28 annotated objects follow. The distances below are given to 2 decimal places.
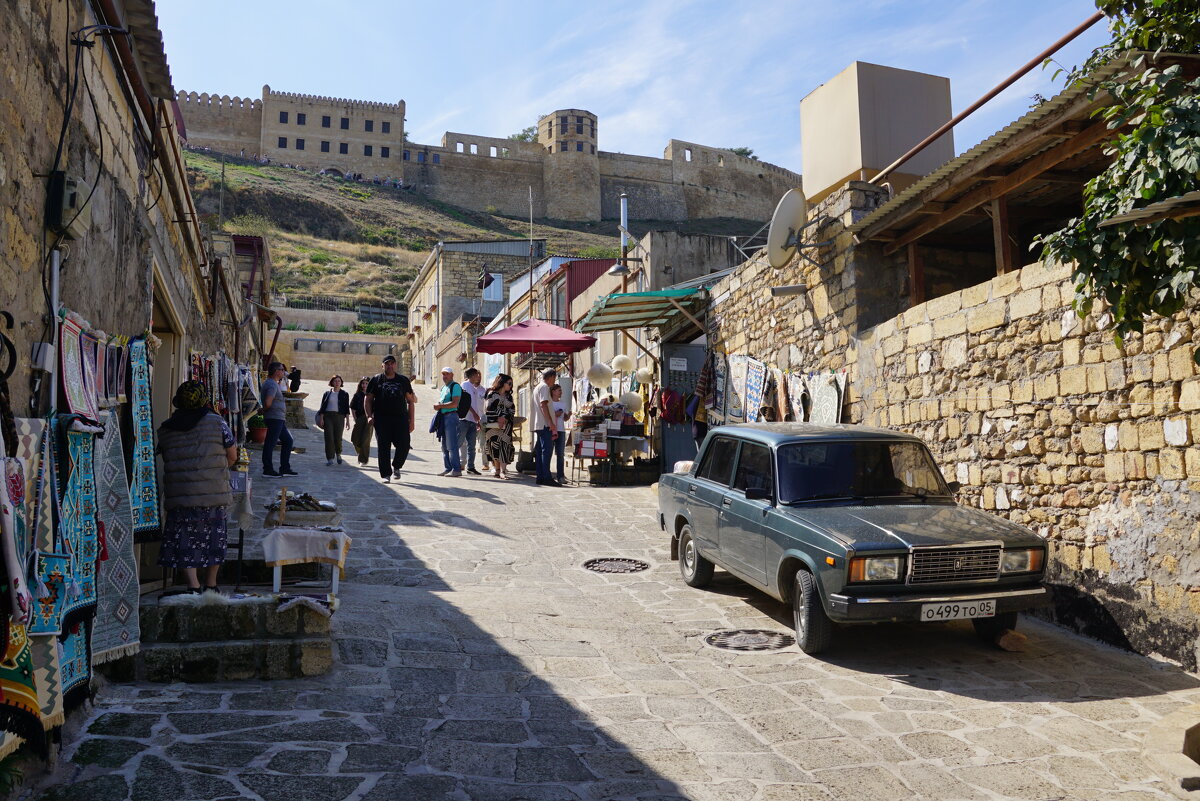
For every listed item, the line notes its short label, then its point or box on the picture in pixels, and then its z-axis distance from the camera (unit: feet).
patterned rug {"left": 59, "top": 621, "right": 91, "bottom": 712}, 12.14
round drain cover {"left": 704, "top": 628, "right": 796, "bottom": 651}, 19.58
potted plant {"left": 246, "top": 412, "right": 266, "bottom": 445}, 48.02
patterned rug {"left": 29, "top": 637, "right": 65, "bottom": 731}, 10.88
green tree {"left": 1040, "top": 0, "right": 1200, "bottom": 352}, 12.12
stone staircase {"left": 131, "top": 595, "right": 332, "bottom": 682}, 15.84
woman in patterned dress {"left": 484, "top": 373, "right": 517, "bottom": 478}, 47.19
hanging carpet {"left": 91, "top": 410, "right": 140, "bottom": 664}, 14.43
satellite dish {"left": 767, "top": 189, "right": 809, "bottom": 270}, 32.12
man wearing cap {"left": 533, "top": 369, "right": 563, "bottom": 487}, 44.34
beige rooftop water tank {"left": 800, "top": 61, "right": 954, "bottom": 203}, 34.19
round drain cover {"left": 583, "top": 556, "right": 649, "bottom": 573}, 27.17
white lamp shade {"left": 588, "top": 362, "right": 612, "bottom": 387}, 56.39
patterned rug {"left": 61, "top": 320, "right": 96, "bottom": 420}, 13.15
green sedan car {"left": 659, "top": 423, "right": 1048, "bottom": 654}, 17.52
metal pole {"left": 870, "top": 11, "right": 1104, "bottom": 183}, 20.90
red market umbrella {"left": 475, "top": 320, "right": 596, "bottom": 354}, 48.75
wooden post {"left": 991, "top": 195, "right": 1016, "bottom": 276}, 24.88
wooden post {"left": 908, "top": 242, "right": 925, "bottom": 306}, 29.58
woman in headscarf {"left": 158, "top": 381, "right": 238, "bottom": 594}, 19.33
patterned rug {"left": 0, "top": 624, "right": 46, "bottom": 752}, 9.95
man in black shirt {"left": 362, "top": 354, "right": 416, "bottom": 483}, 40.52
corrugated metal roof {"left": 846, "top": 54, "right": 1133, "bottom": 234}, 19.37
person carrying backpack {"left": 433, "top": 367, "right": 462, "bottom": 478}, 45.70
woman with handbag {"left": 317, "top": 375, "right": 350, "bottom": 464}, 45.96
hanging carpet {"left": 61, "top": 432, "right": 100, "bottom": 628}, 12.55
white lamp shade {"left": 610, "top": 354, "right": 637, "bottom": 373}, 55.52
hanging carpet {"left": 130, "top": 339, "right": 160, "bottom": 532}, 17.87
